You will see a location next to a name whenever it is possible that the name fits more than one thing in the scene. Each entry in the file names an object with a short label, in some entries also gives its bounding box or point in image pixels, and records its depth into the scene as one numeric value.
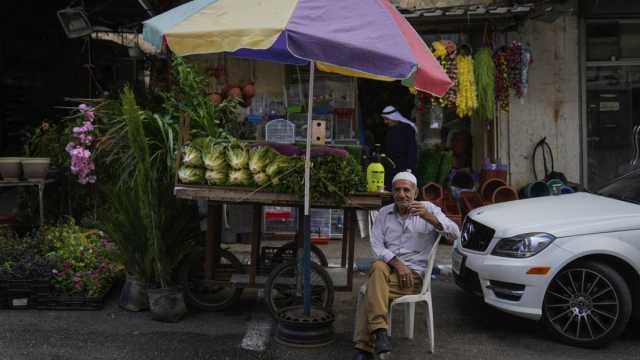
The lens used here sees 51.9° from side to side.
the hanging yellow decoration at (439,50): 9.02
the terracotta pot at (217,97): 8.23
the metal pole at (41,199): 7.63
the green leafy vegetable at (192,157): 5.64
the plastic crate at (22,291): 6.17
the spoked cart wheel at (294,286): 5.77
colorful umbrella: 4.45
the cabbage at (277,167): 5.50
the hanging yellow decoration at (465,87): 9.06
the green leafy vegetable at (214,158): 5.59
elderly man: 4.87
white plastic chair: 5.09
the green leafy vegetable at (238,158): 5.57
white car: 5.35
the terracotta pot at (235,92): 9.18
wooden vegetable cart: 5.52
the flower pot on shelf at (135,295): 6.17
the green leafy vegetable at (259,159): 5.53
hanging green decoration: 9.15
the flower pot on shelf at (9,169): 7.68
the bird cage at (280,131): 7.55
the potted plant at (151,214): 5.86
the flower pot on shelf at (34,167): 7.71
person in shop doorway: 8.99
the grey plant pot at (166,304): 5.84
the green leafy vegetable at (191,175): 5.62
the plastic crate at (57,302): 6.21
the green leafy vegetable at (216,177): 5.59
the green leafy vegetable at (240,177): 5.55
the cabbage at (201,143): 5.71
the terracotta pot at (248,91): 9.54
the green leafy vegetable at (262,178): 5.50
